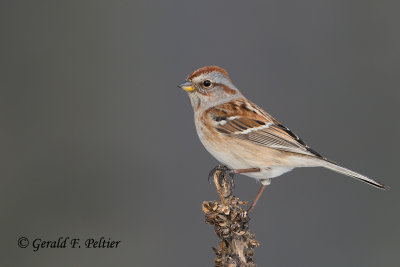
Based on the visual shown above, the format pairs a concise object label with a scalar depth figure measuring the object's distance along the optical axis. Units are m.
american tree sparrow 7.98
